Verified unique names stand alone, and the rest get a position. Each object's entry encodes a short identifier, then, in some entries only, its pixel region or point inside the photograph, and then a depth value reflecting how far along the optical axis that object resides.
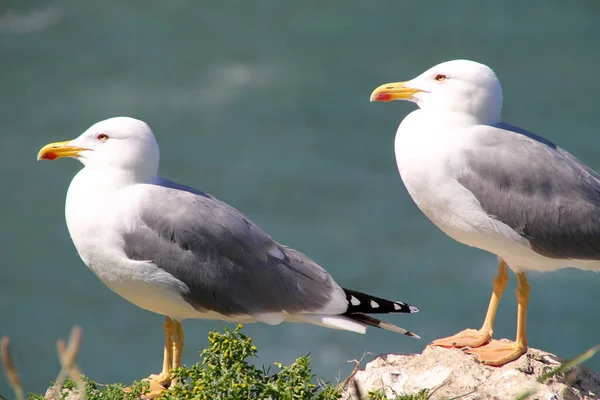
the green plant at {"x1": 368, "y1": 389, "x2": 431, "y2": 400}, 12.55
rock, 13.27
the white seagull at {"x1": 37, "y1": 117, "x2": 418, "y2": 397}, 13.45
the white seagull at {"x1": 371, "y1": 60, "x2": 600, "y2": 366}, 13.73
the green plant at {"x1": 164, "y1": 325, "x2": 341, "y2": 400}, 12.51
